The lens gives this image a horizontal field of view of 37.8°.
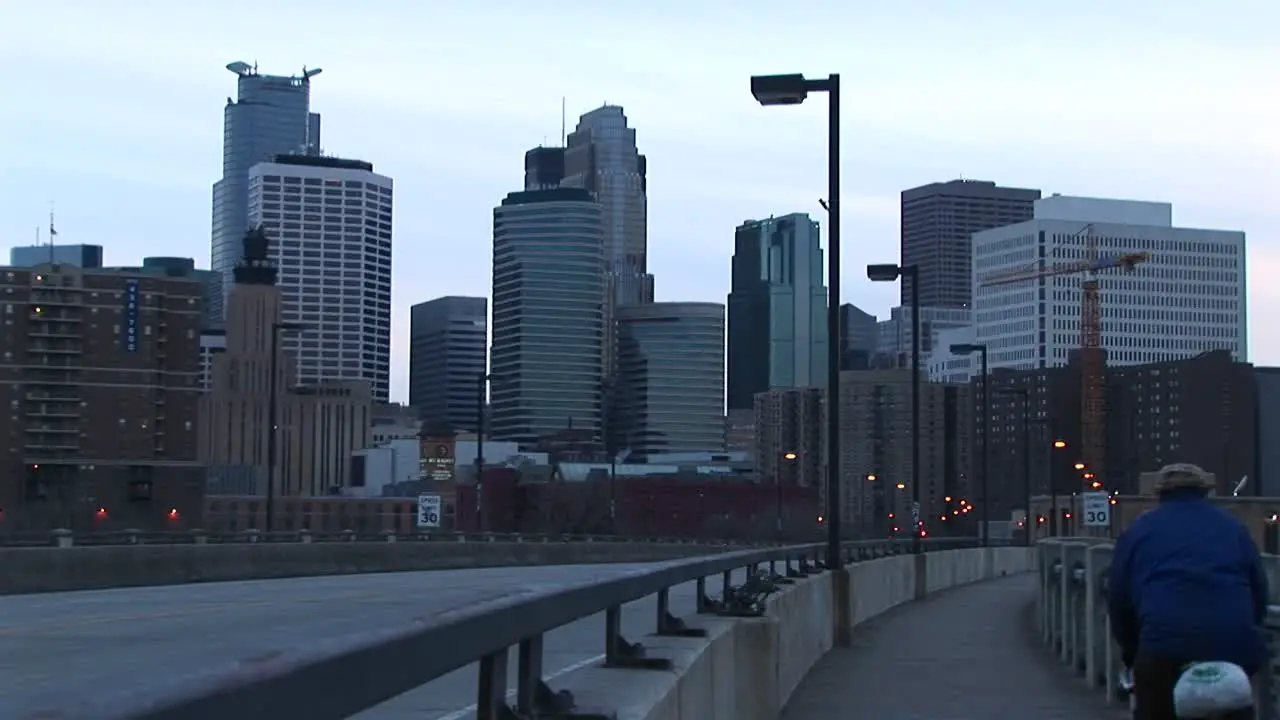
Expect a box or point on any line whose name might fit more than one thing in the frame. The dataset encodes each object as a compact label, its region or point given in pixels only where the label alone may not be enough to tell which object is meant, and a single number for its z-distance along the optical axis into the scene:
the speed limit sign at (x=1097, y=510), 48.19
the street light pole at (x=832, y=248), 25.56
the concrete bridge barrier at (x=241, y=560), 33.47
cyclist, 7.74
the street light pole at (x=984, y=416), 60.15
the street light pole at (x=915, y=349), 40.78
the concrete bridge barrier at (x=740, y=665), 8.12
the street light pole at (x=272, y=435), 58.44
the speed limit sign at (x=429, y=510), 55.12
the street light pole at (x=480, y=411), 71.62
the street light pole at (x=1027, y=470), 77.28
